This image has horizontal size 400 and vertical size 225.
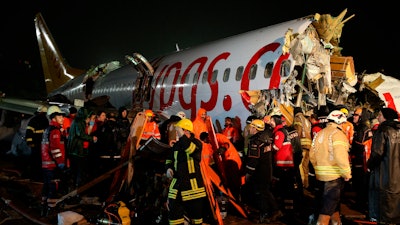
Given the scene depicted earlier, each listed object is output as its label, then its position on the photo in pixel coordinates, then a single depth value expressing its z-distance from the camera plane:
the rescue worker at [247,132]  8.13
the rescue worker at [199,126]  7.42
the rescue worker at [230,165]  6.89
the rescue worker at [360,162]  7.64
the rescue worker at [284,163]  6.64
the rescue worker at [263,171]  6.07
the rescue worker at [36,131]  8.64
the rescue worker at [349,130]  8.27
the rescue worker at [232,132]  8.80
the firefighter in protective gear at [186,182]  4.93
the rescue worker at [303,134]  8.05
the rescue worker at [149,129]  7.96
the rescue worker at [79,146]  7.92
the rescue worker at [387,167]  5.48
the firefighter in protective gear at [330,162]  4.99
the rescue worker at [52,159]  6.71
